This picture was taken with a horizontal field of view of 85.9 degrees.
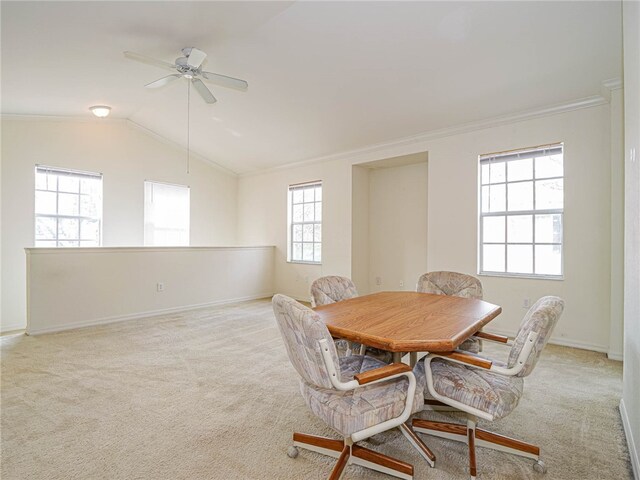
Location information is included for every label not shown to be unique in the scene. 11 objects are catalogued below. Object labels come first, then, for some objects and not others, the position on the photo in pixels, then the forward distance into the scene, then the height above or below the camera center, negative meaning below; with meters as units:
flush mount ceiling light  4.78 +1.79
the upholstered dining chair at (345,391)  1.38 -0.67
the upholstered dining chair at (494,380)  1.52 -0.68
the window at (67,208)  5.00 +0.46
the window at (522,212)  3.75 +0.34
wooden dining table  1.48 -0.43
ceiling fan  2.96 +1.53
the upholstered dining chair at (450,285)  2.71 -0.36
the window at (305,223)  6.11 +0.31
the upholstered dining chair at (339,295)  2.33 -0.41
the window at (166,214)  6.09 +0.45
